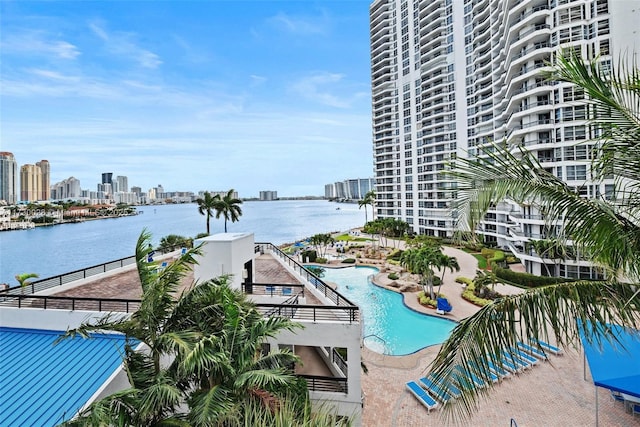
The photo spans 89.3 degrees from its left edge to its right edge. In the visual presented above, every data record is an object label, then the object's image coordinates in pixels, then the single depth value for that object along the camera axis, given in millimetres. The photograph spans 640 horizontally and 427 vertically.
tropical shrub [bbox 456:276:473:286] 30306
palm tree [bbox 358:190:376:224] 75225
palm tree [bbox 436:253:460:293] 26331
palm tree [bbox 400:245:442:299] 26016
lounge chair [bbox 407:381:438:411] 12206
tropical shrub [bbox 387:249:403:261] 42850
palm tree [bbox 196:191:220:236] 41250
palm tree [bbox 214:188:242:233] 40938
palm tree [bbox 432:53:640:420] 3645
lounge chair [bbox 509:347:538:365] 15419
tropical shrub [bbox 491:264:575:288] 29172
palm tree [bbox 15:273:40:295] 14941
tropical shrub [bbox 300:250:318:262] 42934
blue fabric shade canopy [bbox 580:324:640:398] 9781
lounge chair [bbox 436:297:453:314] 23297
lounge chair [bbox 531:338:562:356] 16266
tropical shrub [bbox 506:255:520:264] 38722
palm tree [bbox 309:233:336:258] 46625
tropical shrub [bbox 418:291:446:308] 24938
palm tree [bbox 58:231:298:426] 5883
